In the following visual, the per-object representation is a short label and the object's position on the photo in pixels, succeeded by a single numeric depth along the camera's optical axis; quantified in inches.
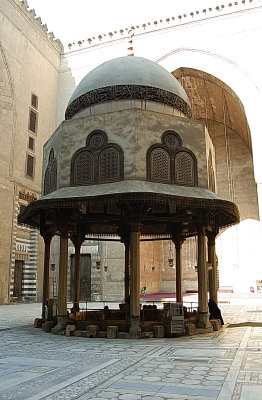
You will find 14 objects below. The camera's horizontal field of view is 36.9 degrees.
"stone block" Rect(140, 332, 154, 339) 337.8
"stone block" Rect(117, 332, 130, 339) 335.9
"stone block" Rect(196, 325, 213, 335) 368.7
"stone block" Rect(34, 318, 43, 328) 424.2
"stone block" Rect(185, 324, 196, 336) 356.8
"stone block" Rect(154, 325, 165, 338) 344.5
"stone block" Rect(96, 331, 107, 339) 342.1
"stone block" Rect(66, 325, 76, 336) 352.5
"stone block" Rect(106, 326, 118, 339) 337.7
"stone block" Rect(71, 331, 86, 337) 349.1
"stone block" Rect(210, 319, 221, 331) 392.8
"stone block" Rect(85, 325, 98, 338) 343.0
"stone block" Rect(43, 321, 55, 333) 380.2
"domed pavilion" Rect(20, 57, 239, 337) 347.6
